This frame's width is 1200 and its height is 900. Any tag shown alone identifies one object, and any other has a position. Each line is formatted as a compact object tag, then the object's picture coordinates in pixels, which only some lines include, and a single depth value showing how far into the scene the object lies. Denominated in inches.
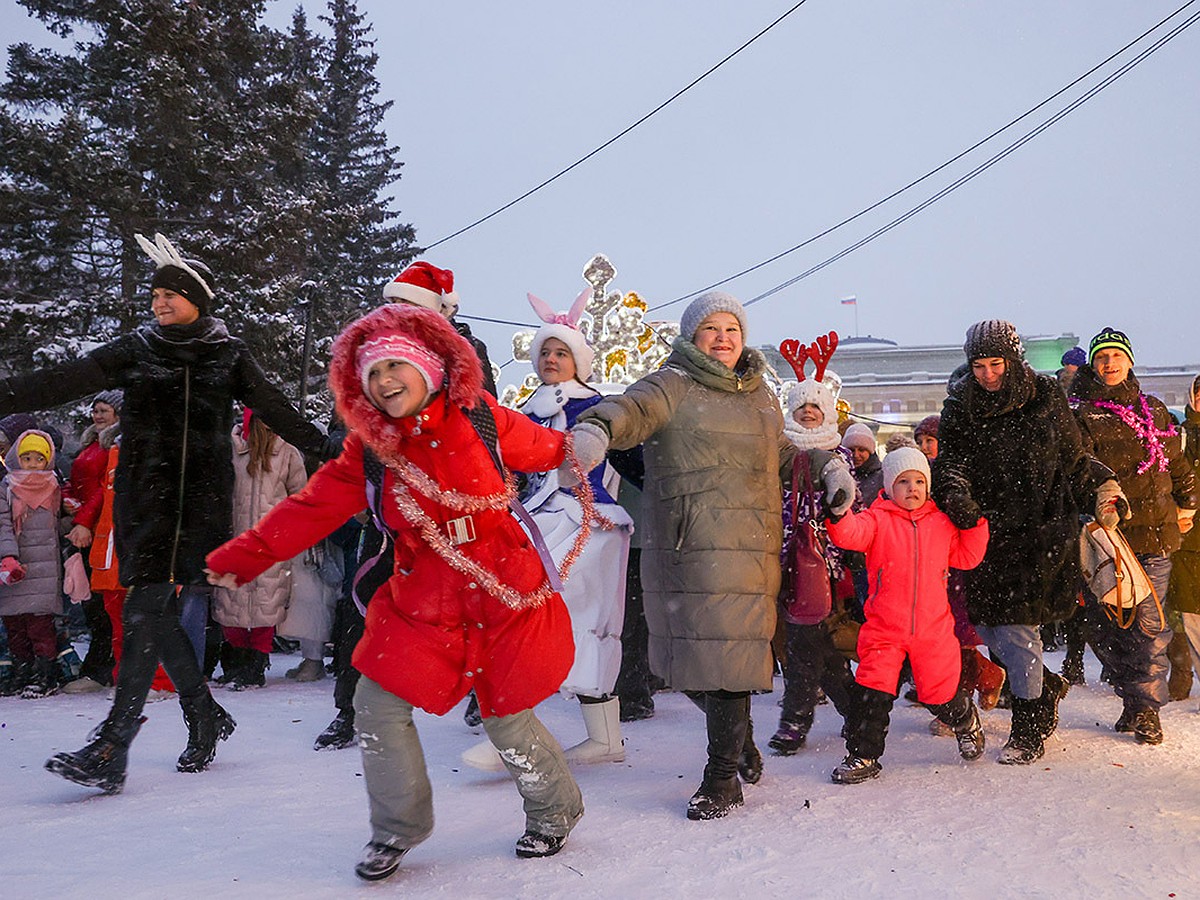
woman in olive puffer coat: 159.2
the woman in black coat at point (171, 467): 168.9
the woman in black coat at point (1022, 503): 191.3
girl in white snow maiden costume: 190.7
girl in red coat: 128.9
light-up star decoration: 631.8
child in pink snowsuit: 181.2
